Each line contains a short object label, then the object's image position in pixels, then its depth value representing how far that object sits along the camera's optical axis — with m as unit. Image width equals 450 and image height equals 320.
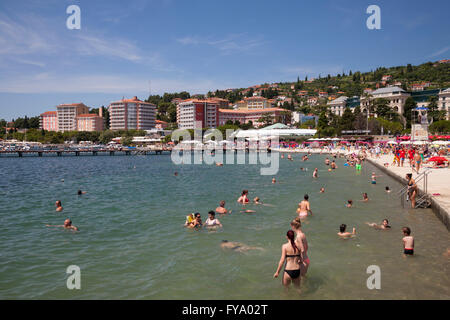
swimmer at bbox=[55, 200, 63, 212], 15.26
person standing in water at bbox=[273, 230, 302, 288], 6.28
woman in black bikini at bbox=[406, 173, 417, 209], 13.86
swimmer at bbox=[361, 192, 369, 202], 16.23
